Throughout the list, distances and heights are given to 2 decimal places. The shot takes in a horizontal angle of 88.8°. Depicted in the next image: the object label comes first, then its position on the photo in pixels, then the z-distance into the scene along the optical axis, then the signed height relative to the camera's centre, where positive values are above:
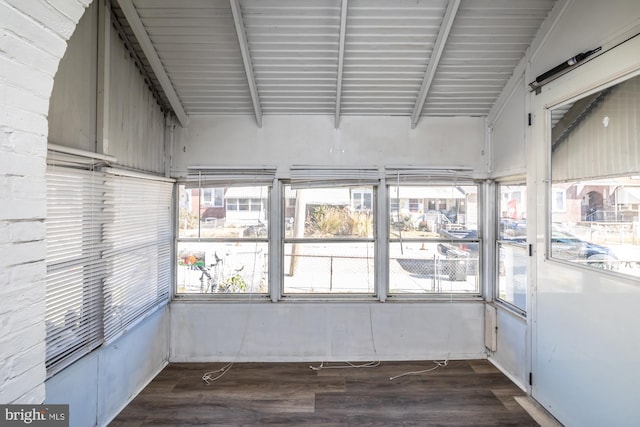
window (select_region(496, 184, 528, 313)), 3.02 -0.30
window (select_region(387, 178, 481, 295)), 3.51 -0.25
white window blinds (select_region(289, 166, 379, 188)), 3.42 +0.42
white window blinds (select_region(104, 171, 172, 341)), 2.41 -0.28
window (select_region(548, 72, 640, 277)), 1.94 +0.25
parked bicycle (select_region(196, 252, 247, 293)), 3.50 -0.68
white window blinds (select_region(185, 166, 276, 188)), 3.41 +0.43
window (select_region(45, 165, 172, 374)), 1.94 -0.30
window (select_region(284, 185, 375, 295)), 3.50 -0.32
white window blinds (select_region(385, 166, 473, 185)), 3.43 +0.45
